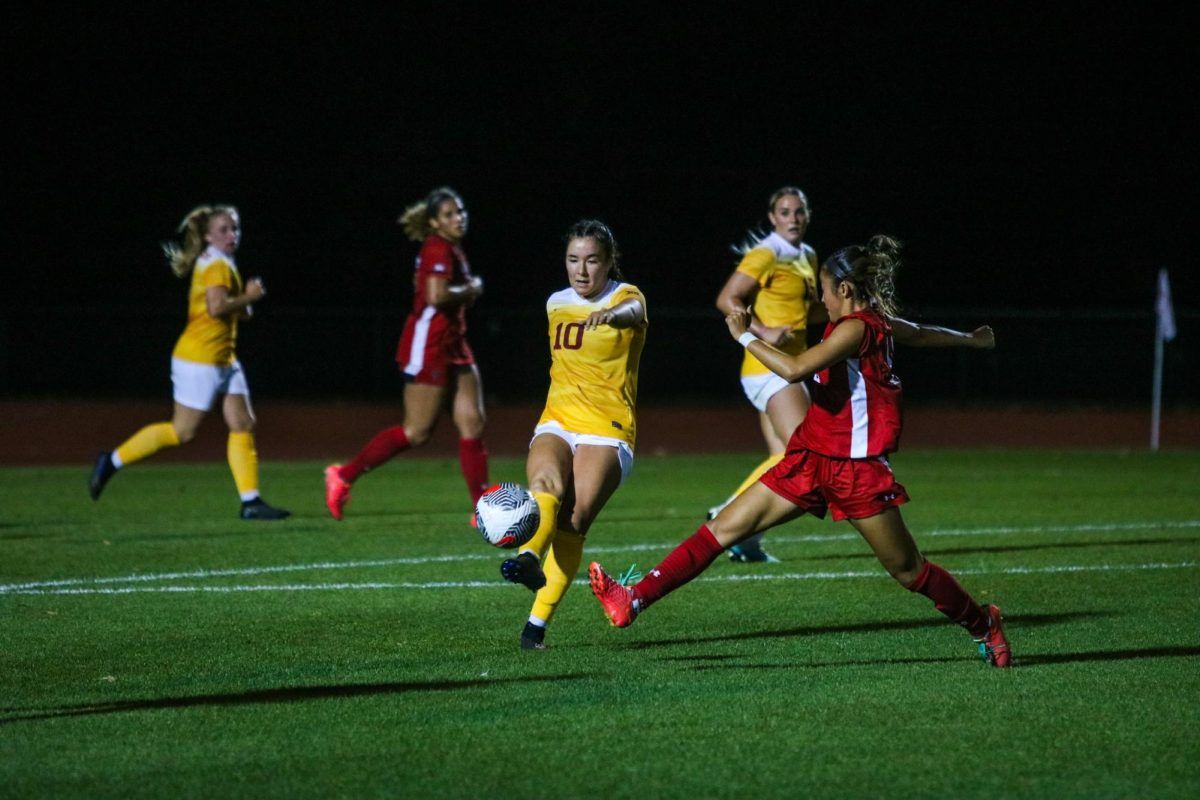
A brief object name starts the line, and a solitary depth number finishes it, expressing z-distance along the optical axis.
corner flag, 47.34
